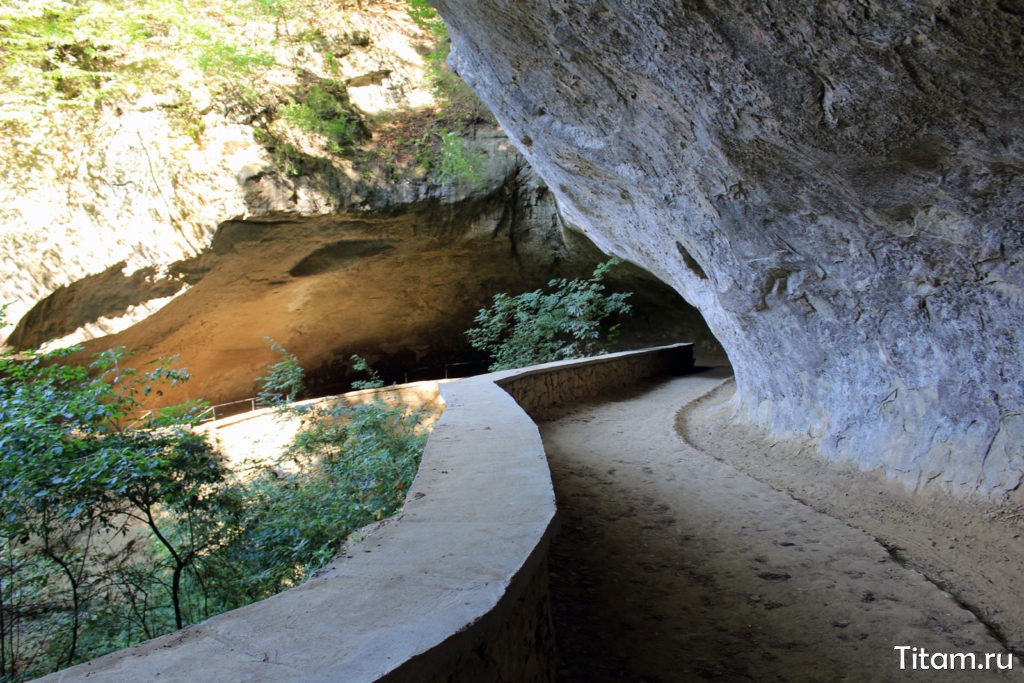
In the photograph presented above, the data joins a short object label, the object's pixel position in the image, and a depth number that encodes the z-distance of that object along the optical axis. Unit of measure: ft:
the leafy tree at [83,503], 12.25
